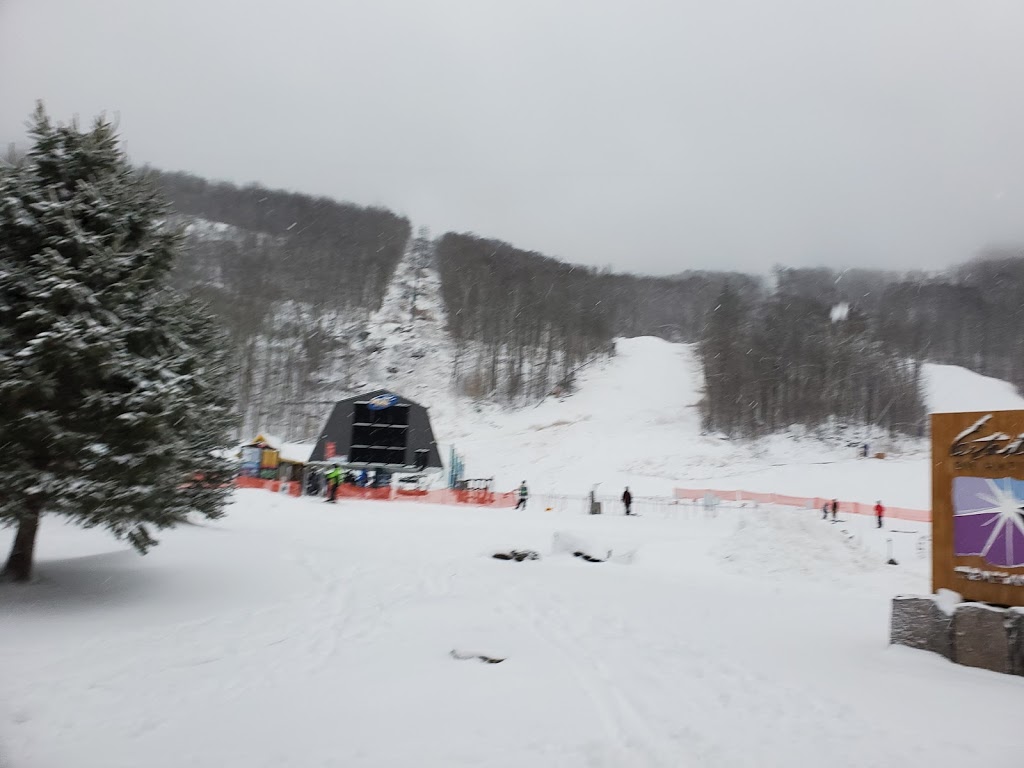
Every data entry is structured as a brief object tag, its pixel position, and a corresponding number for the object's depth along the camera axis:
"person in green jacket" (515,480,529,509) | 30.13
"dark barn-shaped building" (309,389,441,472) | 43.62
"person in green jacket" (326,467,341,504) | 26.56
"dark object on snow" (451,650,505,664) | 6.11
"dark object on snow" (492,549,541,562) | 13.95
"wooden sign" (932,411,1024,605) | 6.71
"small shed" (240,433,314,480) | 37.81
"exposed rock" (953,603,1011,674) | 6.22
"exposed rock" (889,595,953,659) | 6.75
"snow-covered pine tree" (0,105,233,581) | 7.36
